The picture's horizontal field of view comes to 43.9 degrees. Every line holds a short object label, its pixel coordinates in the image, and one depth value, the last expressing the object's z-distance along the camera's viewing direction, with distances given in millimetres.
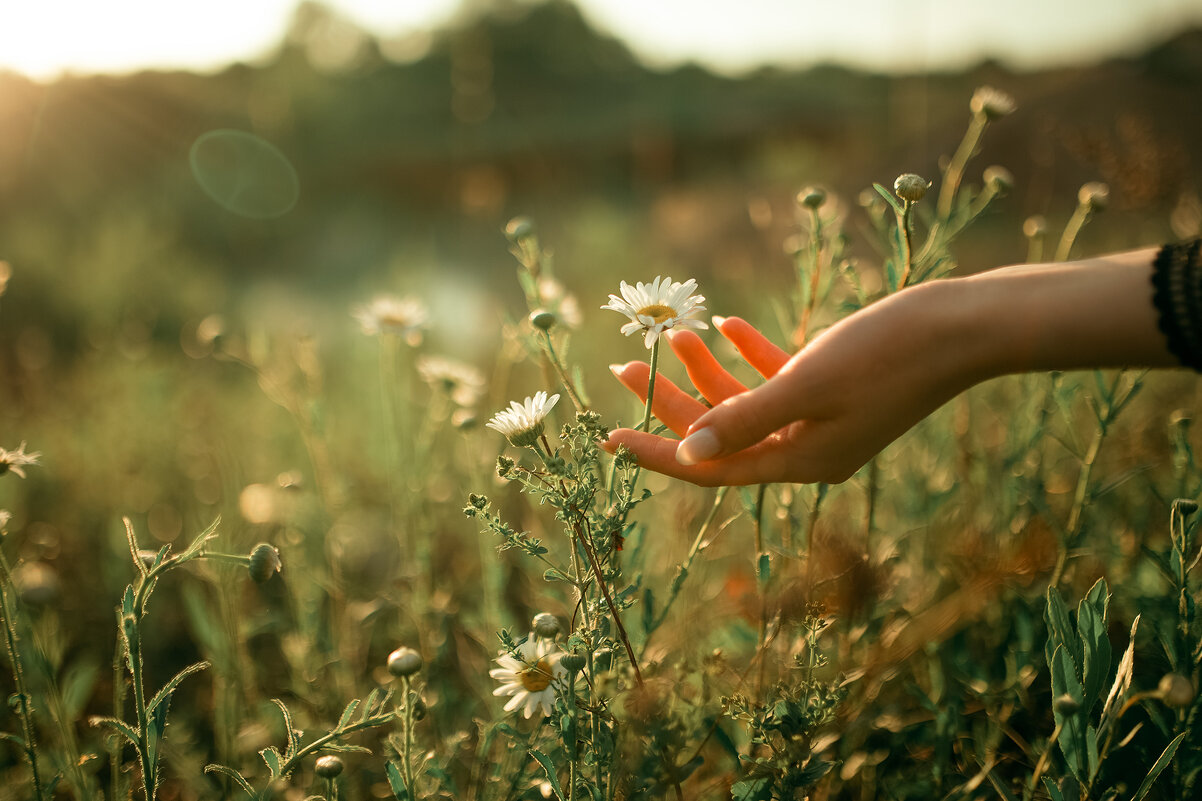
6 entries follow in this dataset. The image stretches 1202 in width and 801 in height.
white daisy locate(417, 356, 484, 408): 823
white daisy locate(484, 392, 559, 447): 579
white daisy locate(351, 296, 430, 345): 838
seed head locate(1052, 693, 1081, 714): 564
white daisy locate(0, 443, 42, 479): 630
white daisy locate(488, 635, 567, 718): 611
